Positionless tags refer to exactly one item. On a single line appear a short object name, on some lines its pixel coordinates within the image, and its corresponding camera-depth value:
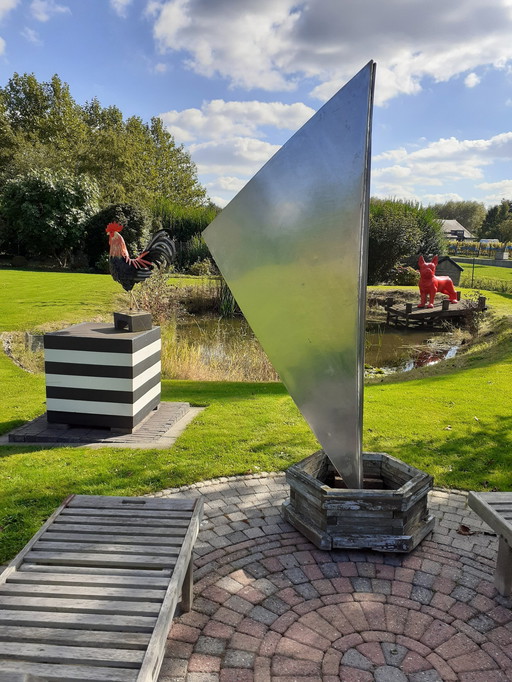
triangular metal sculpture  3.21
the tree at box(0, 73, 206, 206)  31.42
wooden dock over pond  17.50
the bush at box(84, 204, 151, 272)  23.84
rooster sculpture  6.36
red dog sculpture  18.48
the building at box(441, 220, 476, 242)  69.88
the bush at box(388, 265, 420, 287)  25.87
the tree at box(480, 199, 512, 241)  63.24
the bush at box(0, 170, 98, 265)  25.75
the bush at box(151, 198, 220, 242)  27.50
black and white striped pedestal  5.75
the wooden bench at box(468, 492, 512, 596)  3.11
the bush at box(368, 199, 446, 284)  24.72
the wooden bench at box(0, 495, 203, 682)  2.00
